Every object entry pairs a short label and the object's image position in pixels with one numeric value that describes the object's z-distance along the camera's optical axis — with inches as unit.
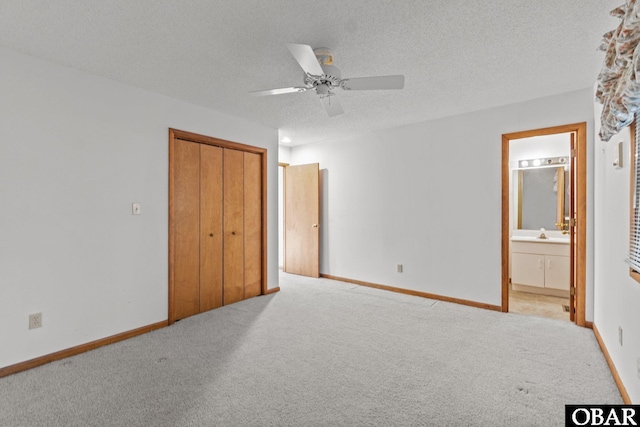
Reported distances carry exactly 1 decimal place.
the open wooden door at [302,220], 210.7
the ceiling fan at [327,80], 82.0
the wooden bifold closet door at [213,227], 134.2
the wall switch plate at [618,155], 79.8
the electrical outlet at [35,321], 93.3
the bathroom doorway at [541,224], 130.2
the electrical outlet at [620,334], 80.4
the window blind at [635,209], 67.0
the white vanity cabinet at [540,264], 164.1
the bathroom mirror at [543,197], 178.2
